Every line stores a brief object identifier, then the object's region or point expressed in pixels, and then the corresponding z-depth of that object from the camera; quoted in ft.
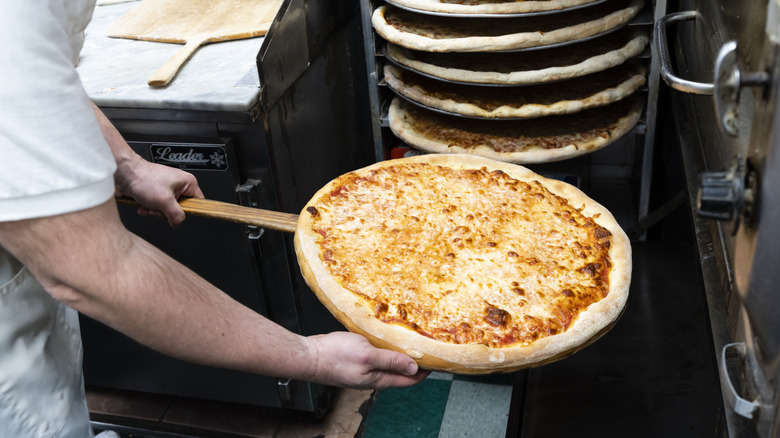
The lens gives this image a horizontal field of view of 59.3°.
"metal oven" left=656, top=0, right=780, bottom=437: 2.90
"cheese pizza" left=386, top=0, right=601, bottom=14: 6.24
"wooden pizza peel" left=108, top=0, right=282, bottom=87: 7.50
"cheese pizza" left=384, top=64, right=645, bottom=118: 6.72
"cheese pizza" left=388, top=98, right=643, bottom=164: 7.02
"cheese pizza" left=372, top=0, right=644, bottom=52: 6.32
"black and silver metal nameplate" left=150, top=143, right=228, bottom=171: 6.51
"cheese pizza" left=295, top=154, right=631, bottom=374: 4.59
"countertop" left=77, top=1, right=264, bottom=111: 6.25
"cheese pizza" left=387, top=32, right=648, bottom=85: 6.55
